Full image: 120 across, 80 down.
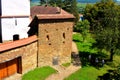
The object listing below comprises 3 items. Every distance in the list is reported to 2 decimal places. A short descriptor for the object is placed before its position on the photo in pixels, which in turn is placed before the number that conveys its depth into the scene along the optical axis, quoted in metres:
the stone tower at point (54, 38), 16.38
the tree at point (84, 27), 28.97
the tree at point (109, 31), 20.10
